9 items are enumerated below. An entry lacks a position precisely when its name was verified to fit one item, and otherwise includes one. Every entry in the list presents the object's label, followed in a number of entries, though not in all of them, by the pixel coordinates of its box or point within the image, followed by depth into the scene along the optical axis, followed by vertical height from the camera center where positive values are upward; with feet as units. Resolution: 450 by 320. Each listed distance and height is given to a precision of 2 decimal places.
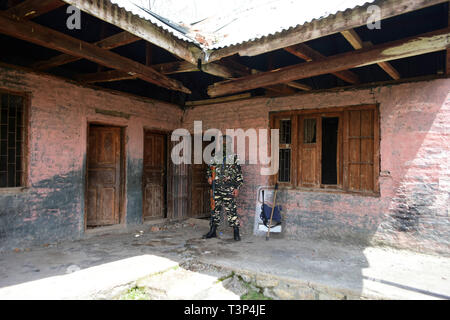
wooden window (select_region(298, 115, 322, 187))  19.02 +0.73
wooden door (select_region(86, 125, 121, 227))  20.38 -1.10
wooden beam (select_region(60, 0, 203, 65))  10.34 +5.44
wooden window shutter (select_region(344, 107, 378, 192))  17.22 +0.68
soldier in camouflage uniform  19.49 -1.60
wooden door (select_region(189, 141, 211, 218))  25.93 -2.86
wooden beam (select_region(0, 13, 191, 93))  11.08 +4.87
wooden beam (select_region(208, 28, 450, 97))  11.38 +4.51
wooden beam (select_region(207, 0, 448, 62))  9.81 +5.25
